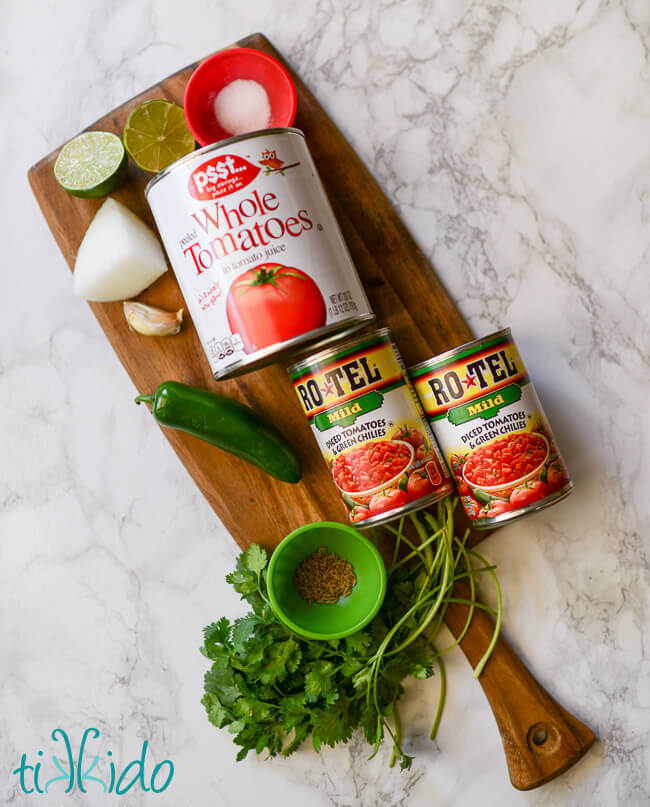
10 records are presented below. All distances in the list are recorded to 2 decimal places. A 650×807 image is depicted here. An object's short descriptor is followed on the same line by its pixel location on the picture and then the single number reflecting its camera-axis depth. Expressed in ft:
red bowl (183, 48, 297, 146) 2.12
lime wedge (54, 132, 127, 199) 2.19
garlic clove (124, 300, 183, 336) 2.24
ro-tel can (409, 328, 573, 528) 1.99
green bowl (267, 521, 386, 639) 2.11
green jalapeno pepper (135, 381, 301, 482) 2.16
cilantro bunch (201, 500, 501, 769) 2.12
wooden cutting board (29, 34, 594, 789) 2.19
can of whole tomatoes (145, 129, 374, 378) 1.96
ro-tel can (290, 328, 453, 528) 2.00
